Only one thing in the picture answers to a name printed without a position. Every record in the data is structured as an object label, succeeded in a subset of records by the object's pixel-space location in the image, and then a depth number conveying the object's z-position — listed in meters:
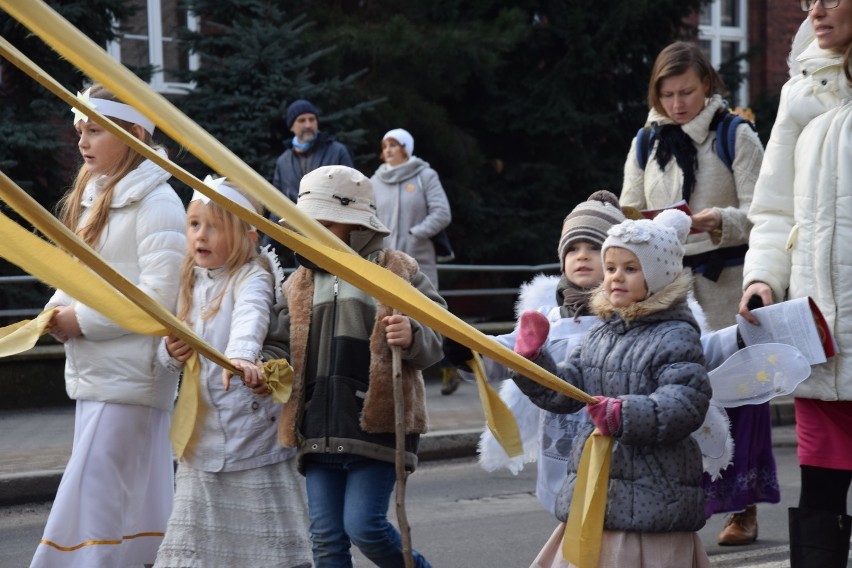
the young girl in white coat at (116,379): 9.97
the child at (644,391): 8.10
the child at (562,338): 9.73
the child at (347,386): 9.30
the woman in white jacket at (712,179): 12.18
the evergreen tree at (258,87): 25.64
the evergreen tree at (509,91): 28.67
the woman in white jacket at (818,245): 8.84
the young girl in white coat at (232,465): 9.52
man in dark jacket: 21.73
